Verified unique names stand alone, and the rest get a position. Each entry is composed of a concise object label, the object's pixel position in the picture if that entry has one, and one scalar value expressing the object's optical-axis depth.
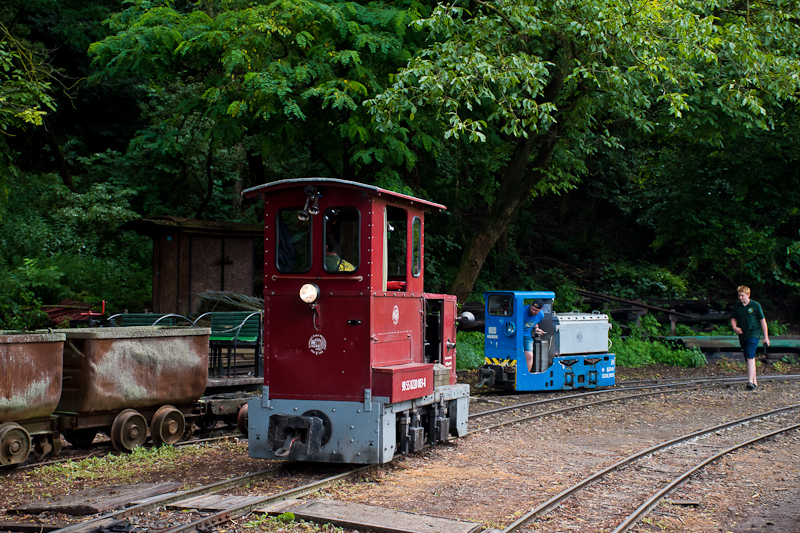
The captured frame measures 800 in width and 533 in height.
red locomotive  7.66
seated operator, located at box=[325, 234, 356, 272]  7.86
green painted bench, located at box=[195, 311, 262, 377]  11.17
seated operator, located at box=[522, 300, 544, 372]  14.32
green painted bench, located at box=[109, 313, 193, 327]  12.47
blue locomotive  14.38
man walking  14.17
